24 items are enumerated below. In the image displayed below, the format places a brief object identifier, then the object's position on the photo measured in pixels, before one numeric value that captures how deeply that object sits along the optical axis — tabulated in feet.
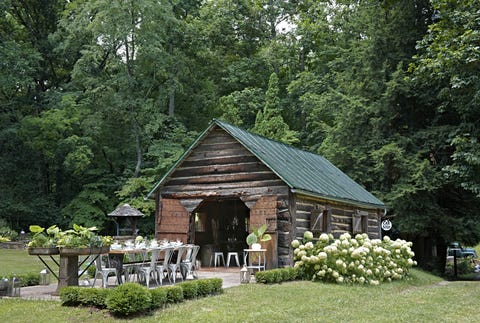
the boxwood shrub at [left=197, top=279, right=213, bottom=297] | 36.32
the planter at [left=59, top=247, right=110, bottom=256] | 35.73
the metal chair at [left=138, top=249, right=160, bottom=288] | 40.16
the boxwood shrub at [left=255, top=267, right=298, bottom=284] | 43.01
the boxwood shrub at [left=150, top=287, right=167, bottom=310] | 31.50
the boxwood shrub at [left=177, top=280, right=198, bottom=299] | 35.07
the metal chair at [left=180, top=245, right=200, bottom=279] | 45.62
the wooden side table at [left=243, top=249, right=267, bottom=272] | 49.71
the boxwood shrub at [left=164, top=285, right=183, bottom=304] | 33.30
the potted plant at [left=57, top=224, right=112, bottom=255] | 35.81
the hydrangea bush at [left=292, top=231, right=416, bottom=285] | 47.39
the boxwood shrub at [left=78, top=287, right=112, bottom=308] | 31.63
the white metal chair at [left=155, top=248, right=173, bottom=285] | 41.75
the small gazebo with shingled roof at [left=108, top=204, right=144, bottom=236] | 72.12
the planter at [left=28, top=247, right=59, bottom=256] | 35.81
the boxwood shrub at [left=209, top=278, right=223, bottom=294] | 37.43
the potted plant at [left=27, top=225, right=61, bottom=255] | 35.83
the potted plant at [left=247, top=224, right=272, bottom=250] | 48.96
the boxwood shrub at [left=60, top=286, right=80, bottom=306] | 32.32
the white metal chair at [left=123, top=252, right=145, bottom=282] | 39.99
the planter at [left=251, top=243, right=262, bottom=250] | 48.88
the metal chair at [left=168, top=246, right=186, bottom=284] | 43.04
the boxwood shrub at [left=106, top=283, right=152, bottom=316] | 29.81
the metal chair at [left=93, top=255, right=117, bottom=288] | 39.61
